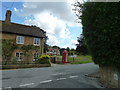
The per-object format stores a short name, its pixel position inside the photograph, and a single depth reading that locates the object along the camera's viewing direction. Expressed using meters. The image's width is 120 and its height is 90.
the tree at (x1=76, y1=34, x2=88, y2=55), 28.75
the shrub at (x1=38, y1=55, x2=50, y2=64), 14.39
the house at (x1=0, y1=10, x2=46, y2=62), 16.67
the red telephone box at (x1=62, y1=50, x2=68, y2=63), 18.13
